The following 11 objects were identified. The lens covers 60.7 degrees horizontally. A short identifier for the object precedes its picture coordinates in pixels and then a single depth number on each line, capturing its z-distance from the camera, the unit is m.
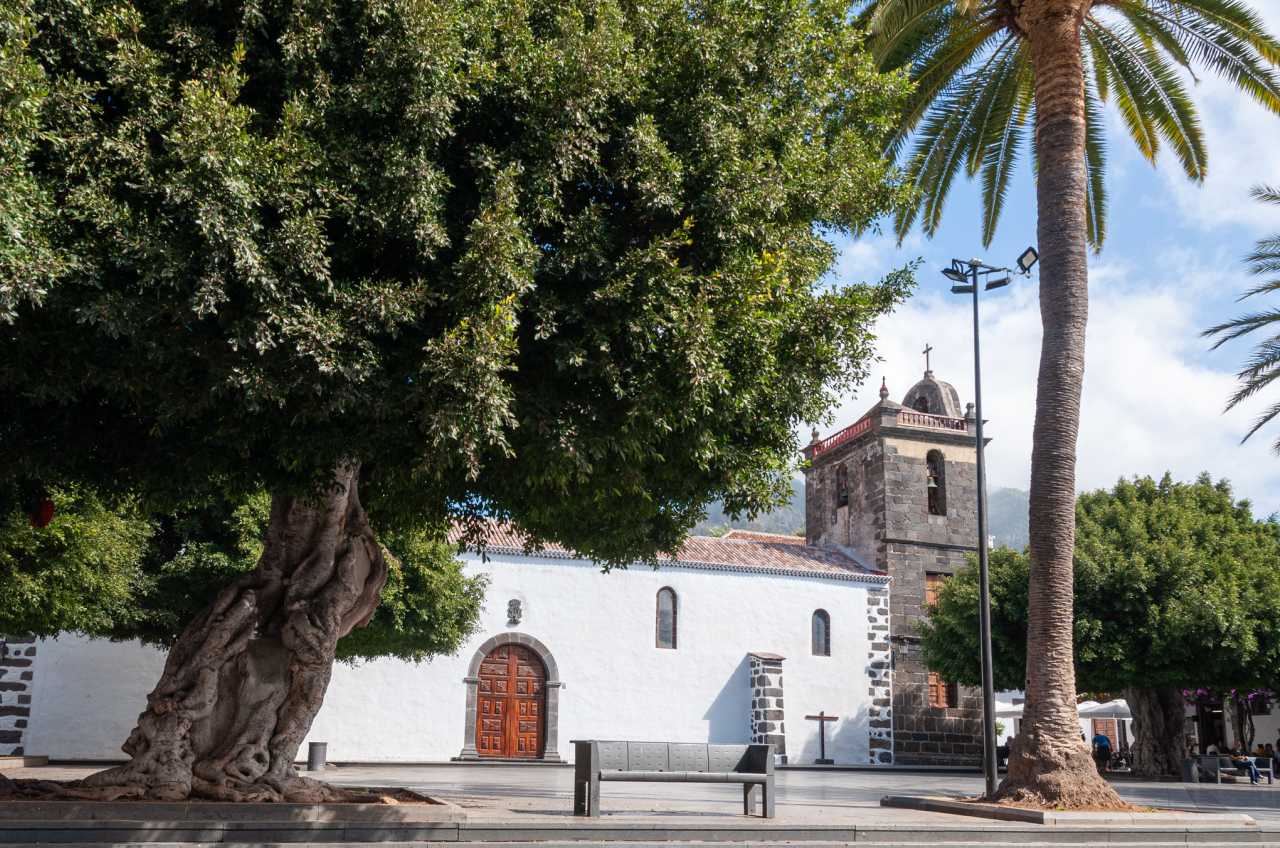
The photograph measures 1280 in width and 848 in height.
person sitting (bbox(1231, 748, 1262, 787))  25.55
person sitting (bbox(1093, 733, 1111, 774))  33.69
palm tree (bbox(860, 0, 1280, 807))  12.04
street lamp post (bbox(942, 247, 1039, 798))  15.95
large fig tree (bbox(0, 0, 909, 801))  7.16
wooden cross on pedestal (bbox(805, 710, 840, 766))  32.19
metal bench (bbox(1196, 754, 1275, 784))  25.53
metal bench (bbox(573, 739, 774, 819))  10.81
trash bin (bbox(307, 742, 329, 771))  21.36
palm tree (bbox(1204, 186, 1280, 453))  19.33
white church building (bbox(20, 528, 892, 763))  25.77
